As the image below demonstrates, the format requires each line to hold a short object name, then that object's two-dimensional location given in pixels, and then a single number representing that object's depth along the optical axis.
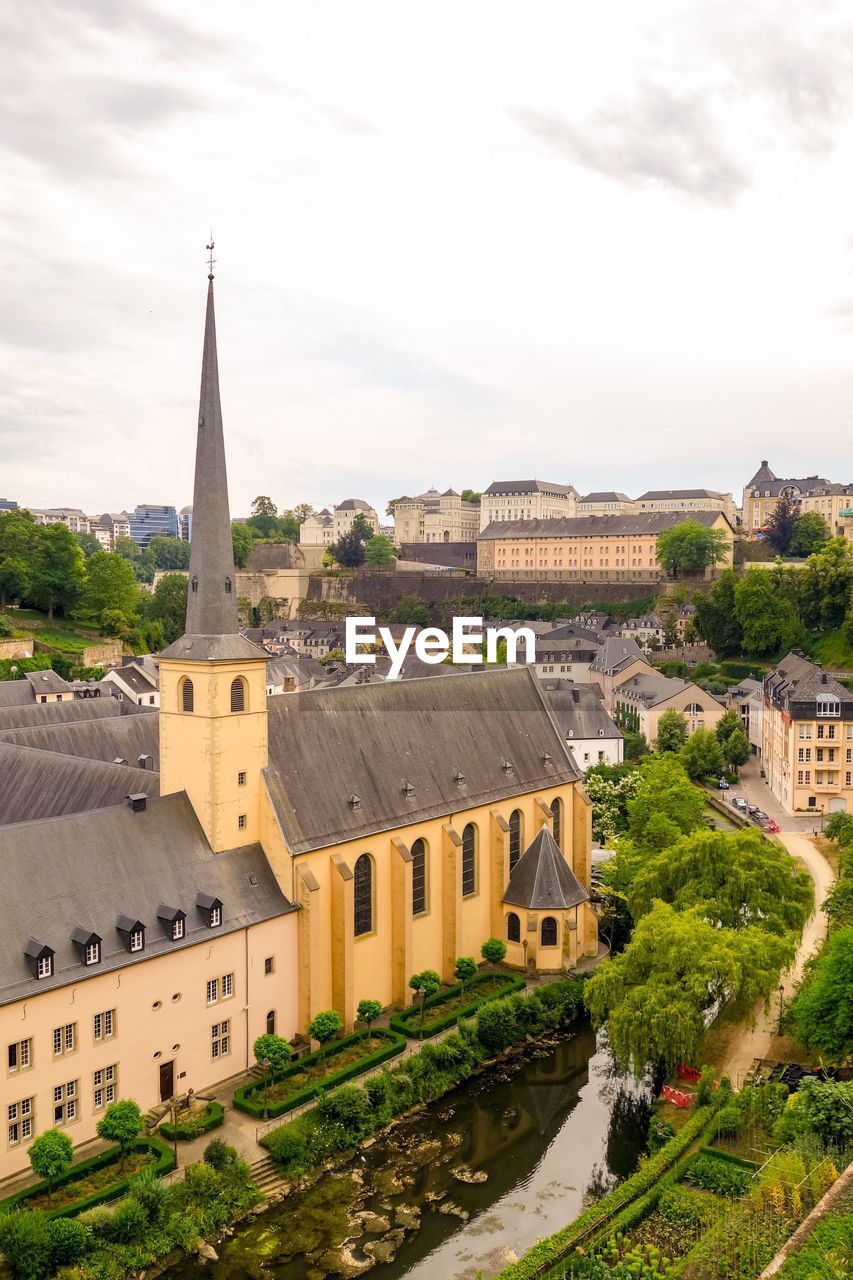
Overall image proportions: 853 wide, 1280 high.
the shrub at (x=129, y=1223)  27.27
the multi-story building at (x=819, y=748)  73.31
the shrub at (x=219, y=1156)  30.41
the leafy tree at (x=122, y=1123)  29.86
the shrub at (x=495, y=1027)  39.97
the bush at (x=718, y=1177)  28.72
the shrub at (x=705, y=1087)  33.81
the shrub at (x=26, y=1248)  25.53
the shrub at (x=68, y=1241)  25.97
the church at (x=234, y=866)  31.44
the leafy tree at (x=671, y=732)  90.25
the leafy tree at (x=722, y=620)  122.56
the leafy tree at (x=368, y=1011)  39.31
